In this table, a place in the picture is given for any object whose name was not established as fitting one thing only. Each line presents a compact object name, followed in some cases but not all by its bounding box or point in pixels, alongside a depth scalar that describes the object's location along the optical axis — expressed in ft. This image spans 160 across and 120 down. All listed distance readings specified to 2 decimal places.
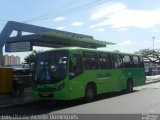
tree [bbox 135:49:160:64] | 181.30
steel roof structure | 42.36
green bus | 31.51
